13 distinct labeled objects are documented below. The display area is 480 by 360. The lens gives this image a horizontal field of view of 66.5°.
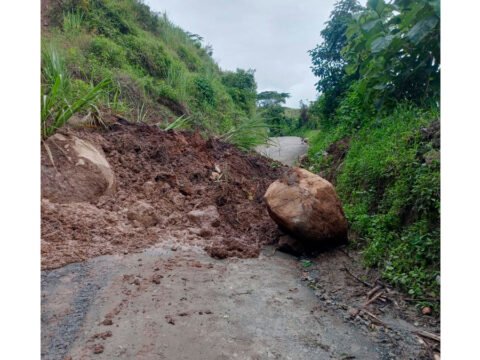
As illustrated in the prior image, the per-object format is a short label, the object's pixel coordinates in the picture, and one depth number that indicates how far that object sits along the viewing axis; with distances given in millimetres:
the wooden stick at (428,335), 2021
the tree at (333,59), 9477
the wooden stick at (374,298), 2465
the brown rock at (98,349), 1731
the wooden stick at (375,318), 2232
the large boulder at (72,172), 3324
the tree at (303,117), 17688
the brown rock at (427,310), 2261
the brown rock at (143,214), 3479
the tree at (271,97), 22688
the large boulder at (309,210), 3252
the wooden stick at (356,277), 2766
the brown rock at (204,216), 3776
